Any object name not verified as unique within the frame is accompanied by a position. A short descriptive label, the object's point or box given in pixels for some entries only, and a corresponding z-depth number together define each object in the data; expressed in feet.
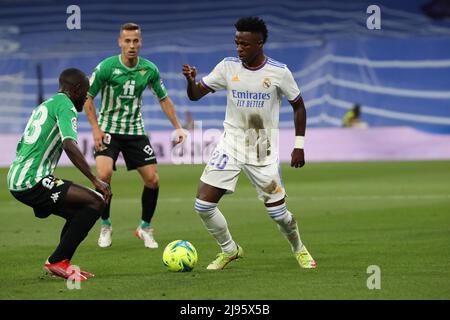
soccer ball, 56.65
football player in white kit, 58.13
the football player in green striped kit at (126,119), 72.43
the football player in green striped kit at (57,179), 52.70
